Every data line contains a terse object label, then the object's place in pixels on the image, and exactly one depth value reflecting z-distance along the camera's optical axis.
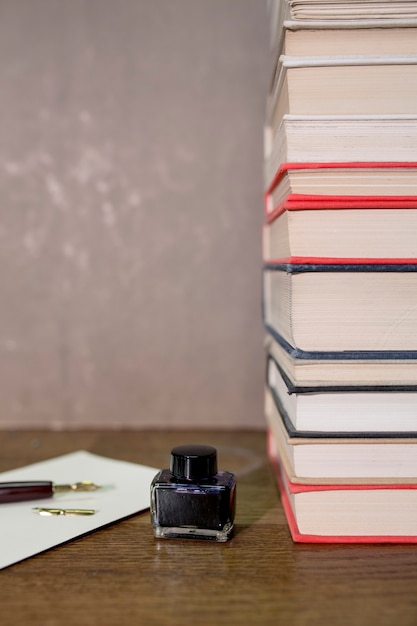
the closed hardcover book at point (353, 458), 0.55
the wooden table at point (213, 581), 0.44
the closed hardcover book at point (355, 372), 0.54
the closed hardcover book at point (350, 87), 0.54
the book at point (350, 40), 0.54
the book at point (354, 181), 0.54
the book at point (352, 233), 0.54
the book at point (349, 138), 0.53
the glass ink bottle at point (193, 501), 0.56
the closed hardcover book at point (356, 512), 0.55
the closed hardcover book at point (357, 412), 0.55
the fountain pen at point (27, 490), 0.63
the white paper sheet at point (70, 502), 0.55
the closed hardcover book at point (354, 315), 0.55
